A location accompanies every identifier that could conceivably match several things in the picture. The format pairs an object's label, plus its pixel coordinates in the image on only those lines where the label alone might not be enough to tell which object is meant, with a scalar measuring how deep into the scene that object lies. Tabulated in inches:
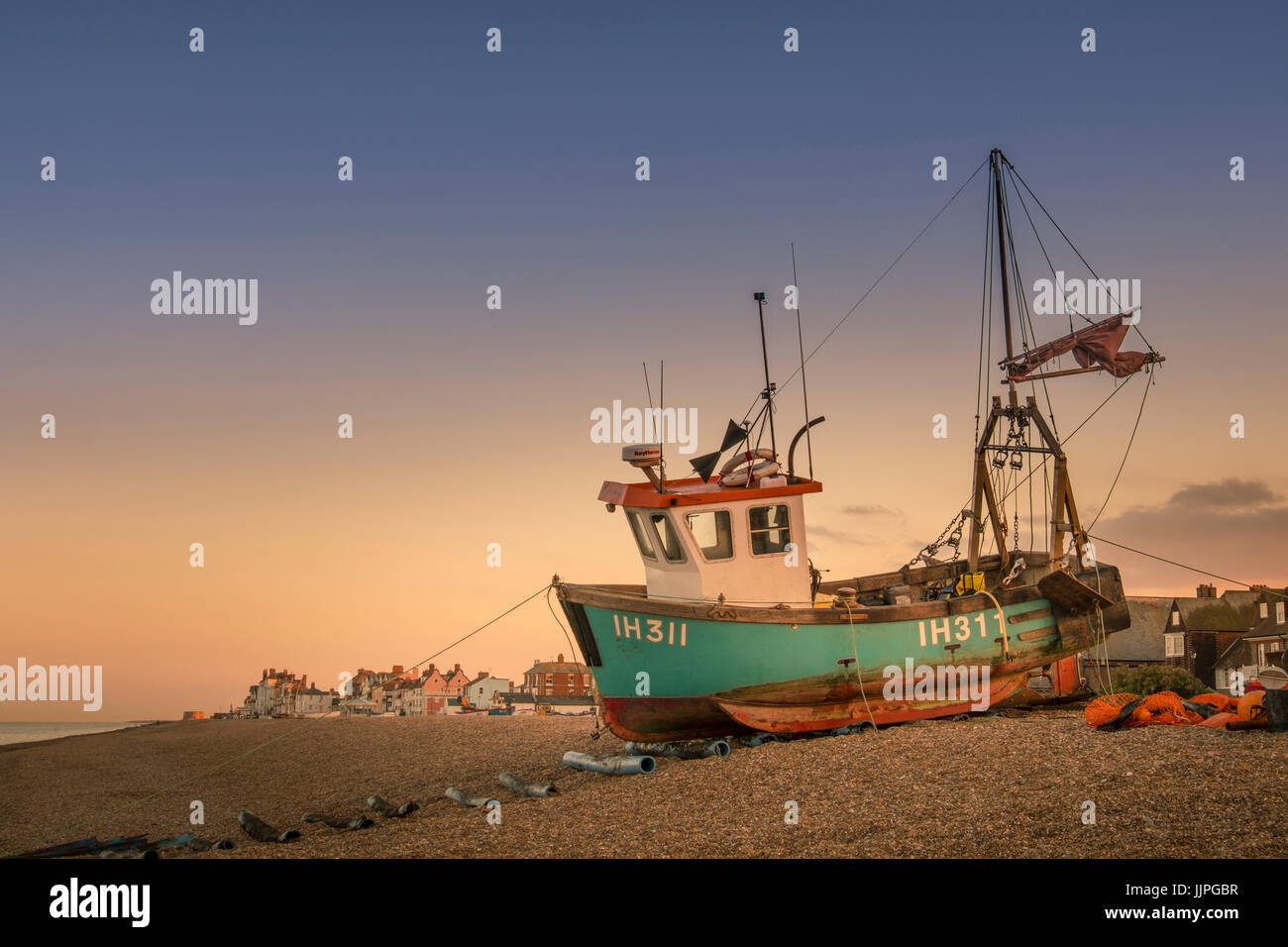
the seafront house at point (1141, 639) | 1902.1
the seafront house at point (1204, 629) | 2086.6
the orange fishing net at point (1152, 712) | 642.8
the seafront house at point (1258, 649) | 1898.4
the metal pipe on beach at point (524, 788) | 633.0
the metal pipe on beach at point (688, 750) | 695.1
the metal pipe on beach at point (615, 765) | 669.3
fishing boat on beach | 730.8
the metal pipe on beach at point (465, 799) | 623.8
